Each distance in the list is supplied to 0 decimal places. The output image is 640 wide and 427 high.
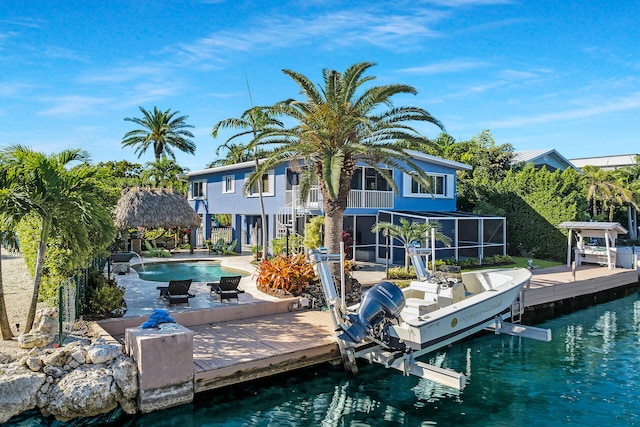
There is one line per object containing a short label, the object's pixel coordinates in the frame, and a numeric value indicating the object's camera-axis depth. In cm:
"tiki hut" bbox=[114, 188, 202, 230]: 2459
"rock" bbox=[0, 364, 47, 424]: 757
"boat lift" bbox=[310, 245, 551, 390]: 899
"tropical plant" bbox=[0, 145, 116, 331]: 930
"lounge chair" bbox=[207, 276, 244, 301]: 1388
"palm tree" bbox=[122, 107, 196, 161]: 4159
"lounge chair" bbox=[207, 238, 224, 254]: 2914
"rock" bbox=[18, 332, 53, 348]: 903
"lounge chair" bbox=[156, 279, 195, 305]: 1325
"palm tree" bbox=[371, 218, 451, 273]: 1820
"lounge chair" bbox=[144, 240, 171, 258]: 2706
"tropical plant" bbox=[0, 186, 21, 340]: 884
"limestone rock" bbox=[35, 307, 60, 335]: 927
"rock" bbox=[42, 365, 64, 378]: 806
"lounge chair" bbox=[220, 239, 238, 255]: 2883
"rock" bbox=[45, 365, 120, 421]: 780
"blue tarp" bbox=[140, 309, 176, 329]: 932
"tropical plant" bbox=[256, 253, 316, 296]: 1456
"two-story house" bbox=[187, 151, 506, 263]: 2314
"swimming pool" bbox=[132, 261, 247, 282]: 2031
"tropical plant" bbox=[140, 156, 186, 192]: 3688
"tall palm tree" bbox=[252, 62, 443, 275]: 1479
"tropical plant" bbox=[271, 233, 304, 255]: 2134
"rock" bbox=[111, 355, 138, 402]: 817
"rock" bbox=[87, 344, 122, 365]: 838
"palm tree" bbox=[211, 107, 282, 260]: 2368
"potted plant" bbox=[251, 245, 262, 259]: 2521
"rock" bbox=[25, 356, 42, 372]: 802
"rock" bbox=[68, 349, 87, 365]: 835
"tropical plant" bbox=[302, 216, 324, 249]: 2008
